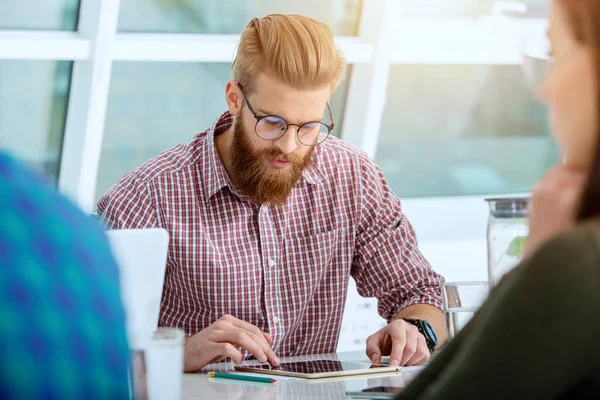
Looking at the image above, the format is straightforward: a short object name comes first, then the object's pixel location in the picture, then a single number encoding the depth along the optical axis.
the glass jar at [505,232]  2.15
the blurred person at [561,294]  1.25
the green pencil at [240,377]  2.26
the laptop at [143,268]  2.08
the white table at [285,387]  2.19
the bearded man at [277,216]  2.62
